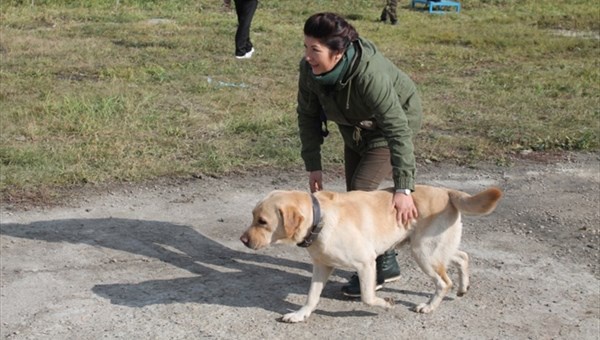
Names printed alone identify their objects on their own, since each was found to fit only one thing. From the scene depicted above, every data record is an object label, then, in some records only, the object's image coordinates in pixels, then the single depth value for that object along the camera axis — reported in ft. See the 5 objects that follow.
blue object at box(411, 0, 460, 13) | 64.80
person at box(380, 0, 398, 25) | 56.70
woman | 14.20
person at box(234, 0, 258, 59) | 40.24
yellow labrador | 13.84
